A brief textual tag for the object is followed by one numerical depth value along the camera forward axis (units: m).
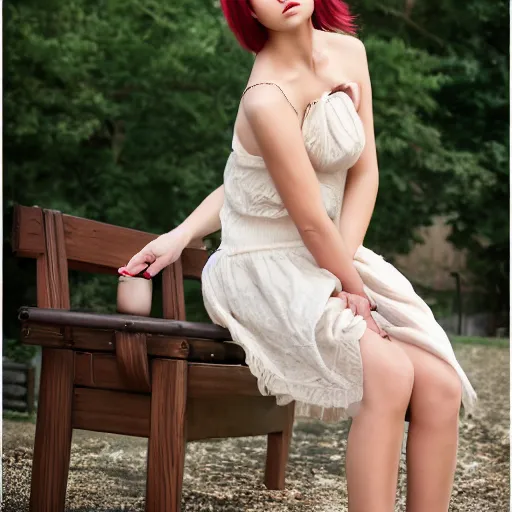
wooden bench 2.36
